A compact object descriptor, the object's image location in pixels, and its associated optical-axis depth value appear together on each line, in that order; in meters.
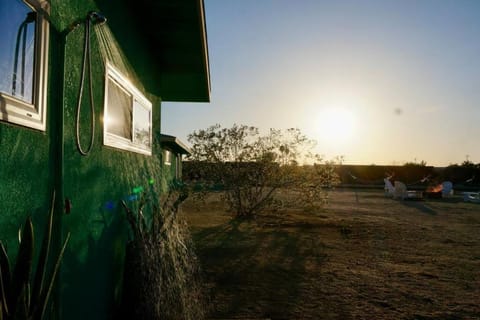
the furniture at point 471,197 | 20.09
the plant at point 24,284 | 1.54
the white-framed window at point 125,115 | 3.41
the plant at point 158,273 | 3.33
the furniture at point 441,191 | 22.19
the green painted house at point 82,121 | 1.87
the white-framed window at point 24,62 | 1.79
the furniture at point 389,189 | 22.79
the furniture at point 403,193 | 20.86
